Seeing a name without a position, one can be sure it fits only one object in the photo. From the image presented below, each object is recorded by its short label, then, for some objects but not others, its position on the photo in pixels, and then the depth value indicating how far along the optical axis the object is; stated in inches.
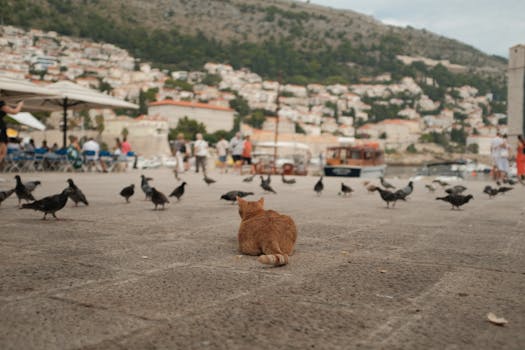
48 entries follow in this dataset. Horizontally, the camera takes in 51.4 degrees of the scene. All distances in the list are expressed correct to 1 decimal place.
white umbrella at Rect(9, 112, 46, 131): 729.0
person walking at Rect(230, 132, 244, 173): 700.7
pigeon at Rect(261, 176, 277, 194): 358.3
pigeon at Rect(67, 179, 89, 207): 230.5
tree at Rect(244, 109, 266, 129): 4719.5
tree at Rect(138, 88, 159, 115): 4217.5
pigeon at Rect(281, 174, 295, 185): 493.7
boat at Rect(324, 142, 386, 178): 963.8
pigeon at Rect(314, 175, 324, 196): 360.5
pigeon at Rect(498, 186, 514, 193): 370.8
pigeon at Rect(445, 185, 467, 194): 341.1
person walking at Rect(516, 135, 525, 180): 563.8
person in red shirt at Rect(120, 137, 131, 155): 787.4
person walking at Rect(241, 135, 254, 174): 709.9
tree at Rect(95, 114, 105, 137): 3198.3
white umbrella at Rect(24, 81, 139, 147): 604.7
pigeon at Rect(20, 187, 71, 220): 180.9
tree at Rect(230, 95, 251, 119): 4965.6
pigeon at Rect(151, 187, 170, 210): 231.6
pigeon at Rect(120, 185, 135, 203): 265.1
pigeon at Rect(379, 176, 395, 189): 423.8
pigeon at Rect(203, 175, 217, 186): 427.7
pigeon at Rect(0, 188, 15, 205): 228.2
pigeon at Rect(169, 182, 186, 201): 279.9
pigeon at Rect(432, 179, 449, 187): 466.0
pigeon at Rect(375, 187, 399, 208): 269.0
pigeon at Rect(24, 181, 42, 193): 254.7
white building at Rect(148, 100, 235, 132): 3932.1
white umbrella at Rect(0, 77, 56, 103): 471.5
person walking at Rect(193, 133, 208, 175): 679.7
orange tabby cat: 120.2
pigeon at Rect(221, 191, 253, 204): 273.4
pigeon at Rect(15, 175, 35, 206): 233.1
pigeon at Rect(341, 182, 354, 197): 348.7
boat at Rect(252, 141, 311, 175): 858.7
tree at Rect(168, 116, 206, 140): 3624.5
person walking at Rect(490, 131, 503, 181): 596.1
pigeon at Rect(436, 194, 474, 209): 256.1
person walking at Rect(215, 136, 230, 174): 813.2
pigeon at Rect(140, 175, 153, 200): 264.0
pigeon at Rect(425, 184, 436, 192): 414.9
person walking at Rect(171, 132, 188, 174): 696.0
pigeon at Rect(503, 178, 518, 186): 510.2
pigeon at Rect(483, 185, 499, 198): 351.6
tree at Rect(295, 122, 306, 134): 4975.4
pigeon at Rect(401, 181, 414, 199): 301.9
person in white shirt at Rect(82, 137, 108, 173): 666.2
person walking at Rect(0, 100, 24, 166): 288.0
